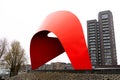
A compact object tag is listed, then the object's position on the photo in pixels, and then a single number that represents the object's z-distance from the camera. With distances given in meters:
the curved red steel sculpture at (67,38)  15.02
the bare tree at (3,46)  31.29
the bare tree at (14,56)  31.64
